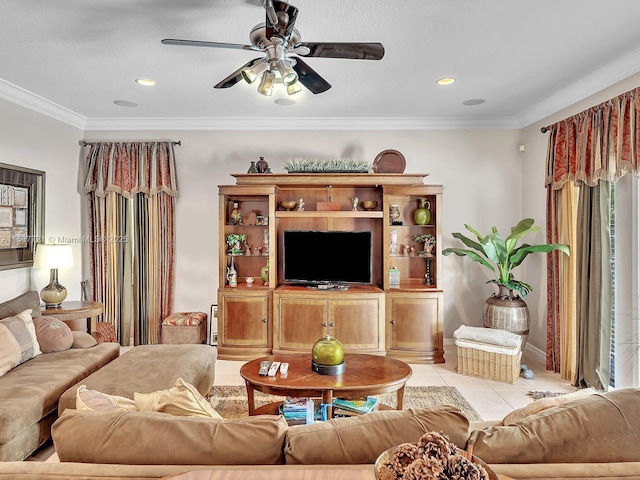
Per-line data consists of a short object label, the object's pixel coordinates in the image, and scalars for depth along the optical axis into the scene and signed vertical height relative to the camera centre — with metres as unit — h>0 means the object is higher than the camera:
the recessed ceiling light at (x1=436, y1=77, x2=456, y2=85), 3.68 +1.43
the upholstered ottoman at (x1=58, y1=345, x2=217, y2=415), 2.67 -0.94
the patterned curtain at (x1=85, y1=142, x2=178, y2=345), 5.05 +0.08
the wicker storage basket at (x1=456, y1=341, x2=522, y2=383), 3.92 -1.18
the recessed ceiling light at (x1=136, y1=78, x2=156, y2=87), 3.69 +1.44
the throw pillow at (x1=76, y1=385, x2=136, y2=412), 1.56 -0.62
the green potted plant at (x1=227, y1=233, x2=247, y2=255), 4.94 -0.02
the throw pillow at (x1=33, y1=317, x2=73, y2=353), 3.37 -0.77
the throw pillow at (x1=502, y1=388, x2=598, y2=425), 1.68 -0.68
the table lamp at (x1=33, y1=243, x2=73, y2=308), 4.16 -0.22
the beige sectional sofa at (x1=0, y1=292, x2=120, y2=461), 2.37 -0.96
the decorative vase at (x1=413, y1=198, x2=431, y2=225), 4.92 +0.32
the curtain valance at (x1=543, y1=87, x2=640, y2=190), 3.12 +0.82
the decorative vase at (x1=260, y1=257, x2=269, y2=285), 4.89 -0.40
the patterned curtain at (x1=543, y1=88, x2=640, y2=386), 3.23 +0.24
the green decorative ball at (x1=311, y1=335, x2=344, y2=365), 2.88 -0.79
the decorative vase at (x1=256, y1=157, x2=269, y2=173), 4.79 +0.86
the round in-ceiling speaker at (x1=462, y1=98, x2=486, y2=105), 4.27 +1.45
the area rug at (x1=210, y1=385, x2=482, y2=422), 3.32 -1.36
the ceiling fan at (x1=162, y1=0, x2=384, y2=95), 2.09 +1.07
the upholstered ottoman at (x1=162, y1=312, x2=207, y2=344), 4.83 -1.04
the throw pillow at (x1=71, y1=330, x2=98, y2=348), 3.57 -0.87
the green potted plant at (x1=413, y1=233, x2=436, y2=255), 4.86 -0.01
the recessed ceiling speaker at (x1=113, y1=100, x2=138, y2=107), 4.37 +1.47
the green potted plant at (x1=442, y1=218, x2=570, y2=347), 4.23 -0.45
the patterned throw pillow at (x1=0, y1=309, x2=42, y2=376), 2.98 -0.76
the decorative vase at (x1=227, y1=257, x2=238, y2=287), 4.88 -0.42
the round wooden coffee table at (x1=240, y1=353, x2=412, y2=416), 2.65 -0.93
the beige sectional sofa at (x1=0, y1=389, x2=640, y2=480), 1.21 -0.62
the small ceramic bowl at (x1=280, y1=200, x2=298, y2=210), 4.93 +0.43
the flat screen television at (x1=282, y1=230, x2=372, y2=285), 4.83 -0.19
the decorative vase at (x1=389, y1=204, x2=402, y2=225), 4.94 +0.31
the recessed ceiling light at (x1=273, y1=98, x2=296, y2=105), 4.31 +1.46
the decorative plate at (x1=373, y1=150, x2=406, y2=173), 4.79 +0.91
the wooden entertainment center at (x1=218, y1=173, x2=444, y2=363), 4.59 -0.65
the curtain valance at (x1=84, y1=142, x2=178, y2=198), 5.03 +0.88
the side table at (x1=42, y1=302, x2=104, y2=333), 4.02 -0.72
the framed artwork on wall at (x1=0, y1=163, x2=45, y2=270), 3.89 +0.26
